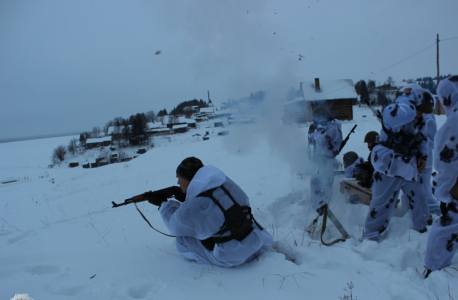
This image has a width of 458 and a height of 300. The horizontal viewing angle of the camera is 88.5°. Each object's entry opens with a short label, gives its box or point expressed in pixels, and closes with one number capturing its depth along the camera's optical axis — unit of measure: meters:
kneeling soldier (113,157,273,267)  2.30
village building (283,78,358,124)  18.58
